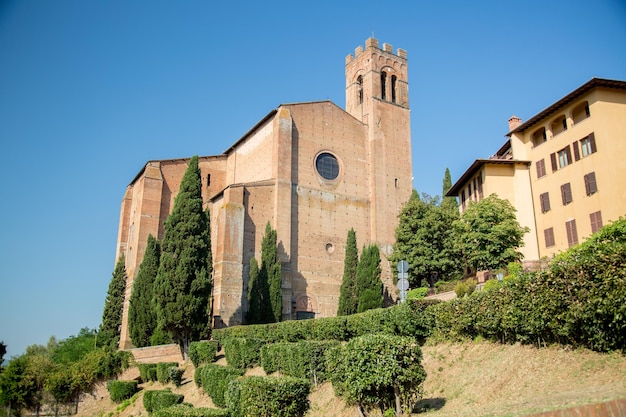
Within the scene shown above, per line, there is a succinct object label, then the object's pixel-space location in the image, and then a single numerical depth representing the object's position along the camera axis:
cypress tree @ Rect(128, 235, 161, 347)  28.98
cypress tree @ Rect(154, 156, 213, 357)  23.83
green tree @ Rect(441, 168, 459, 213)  32.69
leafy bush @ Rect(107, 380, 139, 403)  22.80
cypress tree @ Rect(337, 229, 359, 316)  30.86
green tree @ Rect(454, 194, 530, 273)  22.72
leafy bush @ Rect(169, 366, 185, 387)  20.89
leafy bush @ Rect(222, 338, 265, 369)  18.44
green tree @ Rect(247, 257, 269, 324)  28.50
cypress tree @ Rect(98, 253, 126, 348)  33.56
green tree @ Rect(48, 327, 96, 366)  44.64
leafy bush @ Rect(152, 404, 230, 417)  10.48
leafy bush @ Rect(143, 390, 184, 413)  16.78
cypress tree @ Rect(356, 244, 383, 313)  29.83
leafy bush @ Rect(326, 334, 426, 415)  8.66
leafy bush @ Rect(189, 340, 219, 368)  21.61
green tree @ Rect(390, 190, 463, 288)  29.98
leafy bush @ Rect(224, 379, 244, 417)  11.07
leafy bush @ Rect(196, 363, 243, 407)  15.68
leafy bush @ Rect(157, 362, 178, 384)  21.48
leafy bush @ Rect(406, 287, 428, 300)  25.72
